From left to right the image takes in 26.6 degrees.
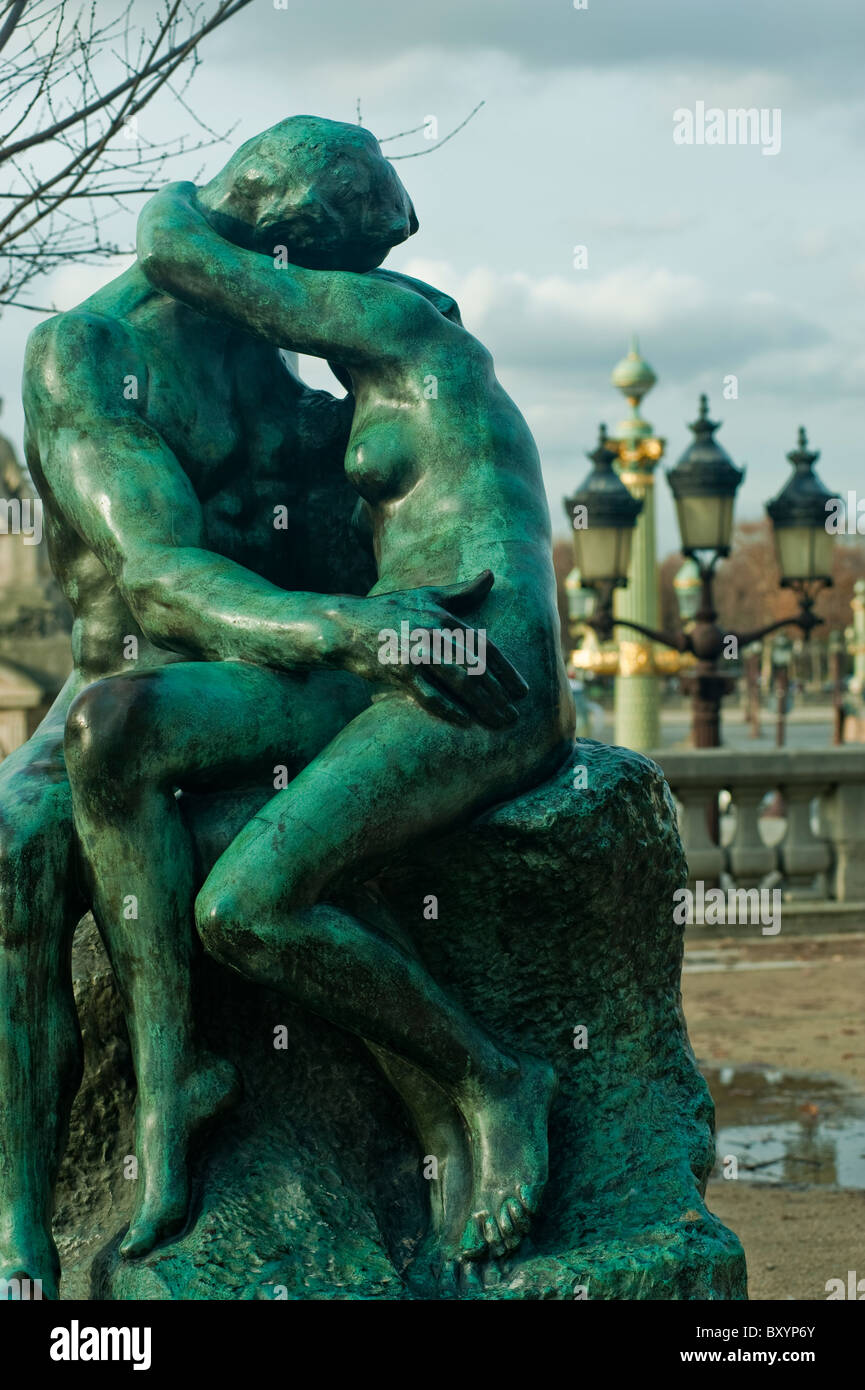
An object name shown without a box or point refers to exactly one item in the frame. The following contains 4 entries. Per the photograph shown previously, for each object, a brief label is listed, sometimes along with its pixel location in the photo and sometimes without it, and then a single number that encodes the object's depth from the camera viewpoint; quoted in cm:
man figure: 344
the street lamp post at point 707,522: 1212
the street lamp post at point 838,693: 2892
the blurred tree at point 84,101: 652
